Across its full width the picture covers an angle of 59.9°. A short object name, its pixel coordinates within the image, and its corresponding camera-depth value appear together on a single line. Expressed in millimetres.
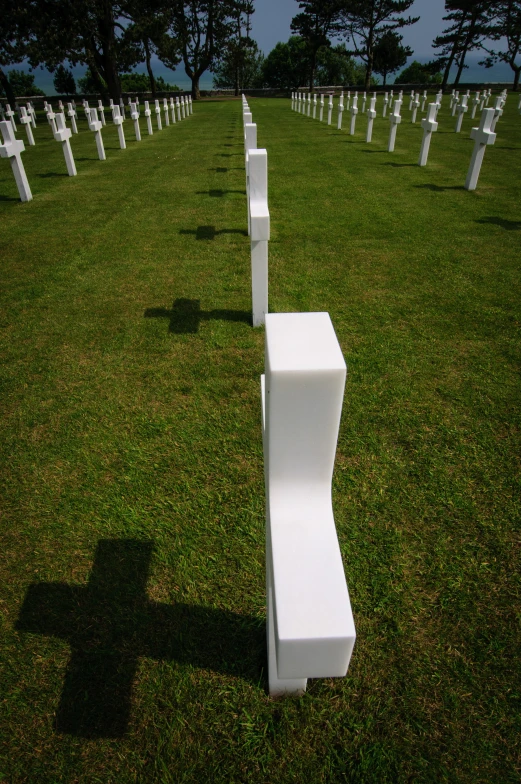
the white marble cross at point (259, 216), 3416
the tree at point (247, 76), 56997
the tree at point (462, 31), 43469
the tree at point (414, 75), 62128
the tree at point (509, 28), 41469
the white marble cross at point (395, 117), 11086
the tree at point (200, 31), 38281
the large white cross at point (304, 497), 712
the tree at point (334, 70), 73294
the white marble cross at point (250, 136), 4945
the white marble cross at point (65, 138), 8953
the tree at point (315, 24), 49500
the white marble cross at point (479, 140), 7613
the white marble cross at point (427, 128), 9398
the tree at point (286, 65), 64000
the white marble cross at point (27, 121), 13891
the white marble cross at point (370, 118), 12766
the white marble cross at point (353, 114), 14511
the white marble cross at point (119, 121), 12455
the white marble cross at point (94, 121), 10841
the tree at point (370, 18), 47812
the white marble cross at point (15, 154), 7059
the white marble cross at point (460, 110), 15130
